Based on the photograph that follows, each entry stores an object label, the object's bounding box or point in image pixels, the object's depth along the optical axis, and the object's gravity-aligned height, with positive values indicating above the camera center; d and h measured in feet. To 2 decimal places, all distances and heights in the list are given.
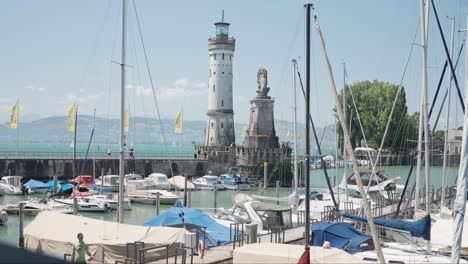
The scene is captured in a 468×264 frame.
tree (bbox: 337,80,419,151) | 364.79 +22.22
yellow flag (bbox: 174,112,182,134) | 254.47 +8.90
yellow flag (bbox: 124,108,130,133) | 183.83 +7.11
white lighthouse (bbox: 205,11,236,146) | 266.98 +22.20
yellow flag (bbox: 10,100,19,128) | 219.61 +9.11
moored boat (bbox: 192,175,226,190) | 218.59 -14.03
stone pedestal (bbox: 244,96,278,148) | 249.14 +8.75
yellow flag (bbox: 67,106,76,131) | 209.87 +8.39
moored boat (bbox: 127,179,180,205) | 167.43 -14.38
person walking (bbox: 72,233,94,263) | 61.46 -10.98
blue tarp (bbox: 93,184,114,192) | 183.58 -14.26
